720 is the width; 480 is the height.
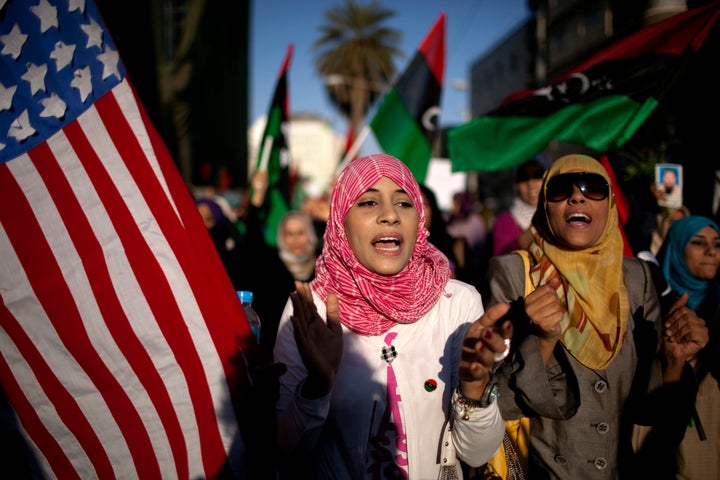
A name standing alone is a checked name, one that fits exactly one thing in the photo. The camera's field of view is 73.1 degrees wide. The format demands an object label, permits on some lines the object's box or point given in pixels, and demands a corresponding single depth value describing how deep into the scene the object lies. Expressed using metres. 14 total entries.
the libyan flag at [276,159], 6.16
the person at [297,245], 4.82
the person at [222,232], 4.85
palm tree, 28.33
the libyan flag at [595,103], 3.18
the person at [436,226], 4.21
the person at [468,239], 5.14
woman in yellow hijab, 1.87
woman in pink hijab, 1.60
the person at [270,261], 3.96
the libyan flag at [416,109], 5.10
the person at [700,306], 2.08
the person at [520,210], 4.06
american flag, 1.68
